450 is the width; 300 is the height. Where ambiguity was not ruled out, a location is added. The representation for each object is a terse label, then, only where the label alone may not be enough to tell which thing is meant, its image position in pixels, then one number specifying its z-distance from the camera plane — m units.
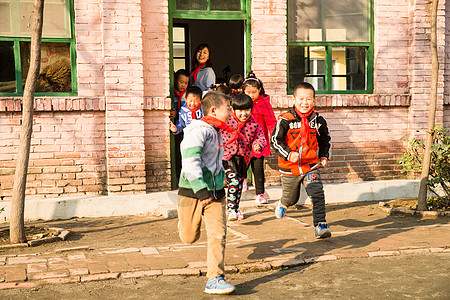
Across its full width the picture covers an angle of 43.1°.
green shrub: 7.56
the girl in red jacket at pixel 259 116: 7.87
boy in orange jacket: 6.14
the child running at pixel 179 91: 8.47
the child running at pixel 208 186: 4.43
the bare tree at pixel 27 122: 6.19
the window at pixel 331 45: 9.08
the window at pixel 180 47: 11.70
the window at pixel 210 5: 8.55
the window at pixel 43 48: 7.92
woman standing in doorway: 8.75
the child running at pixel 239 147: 7.14
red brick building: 7.99
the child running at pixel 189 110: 8.09
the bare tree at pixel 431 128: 7.53
